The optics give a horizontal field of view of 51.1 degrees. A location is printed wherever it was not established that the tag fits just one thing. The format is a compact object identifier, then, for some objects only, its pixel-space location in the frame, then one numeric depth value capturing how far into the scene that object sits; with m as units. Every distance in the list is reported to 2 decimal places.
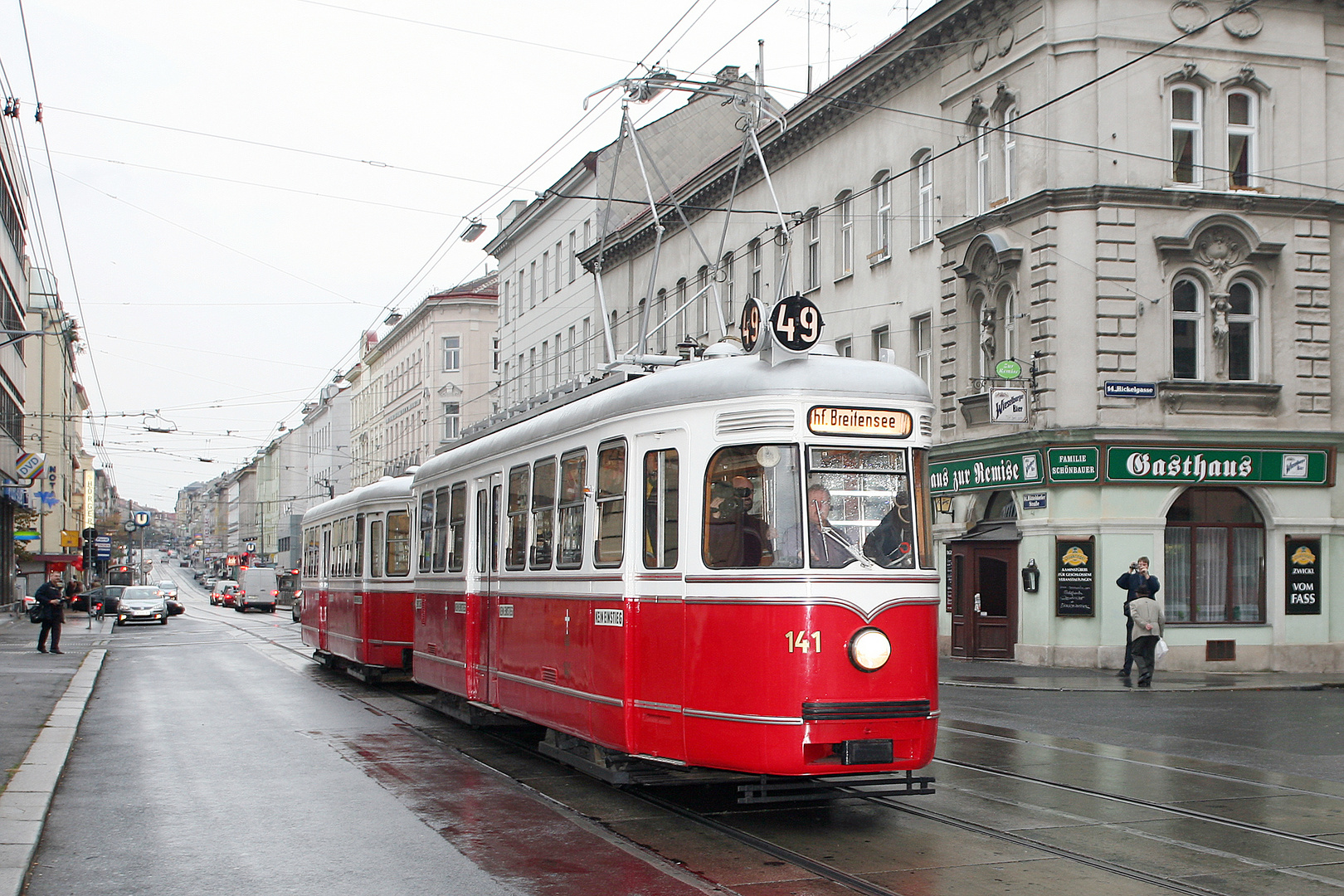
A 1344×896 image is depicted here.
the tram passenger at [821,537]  8.68
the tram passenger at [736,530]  8.77
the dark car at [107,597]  55.22
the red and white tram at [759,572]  8.58
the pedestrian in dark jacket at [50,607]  27.94
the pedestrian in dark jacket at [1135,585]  20.97
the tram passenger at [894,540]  8.84
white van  71.69
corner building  24.28
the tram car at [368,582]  19.17
